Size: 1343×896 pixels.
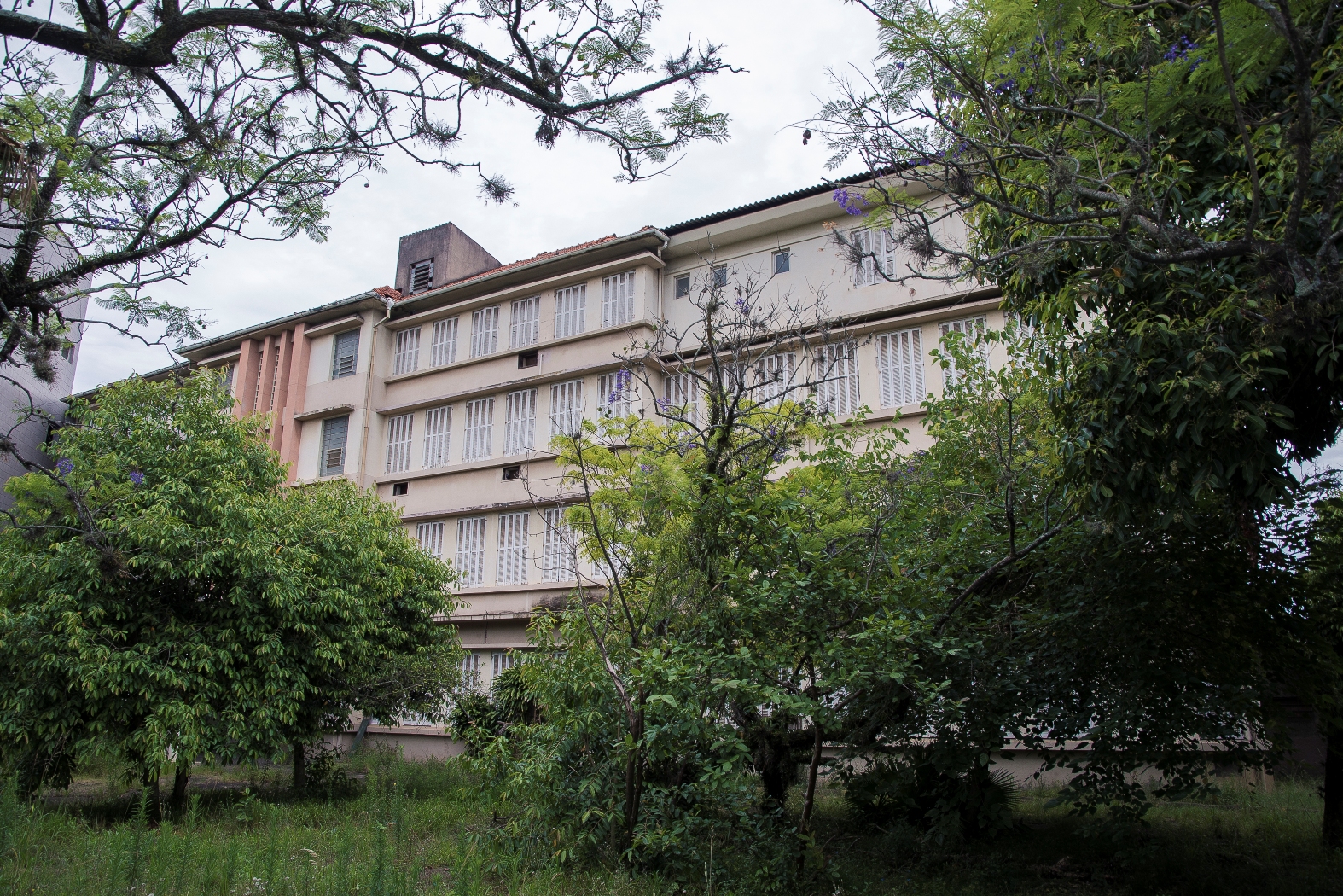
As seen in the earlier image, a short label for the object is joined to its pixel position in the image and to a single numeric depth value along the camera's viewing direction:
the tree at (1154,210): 5.00
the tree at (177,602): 10.95
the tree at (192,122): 3.93
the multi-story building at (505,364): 17.06
